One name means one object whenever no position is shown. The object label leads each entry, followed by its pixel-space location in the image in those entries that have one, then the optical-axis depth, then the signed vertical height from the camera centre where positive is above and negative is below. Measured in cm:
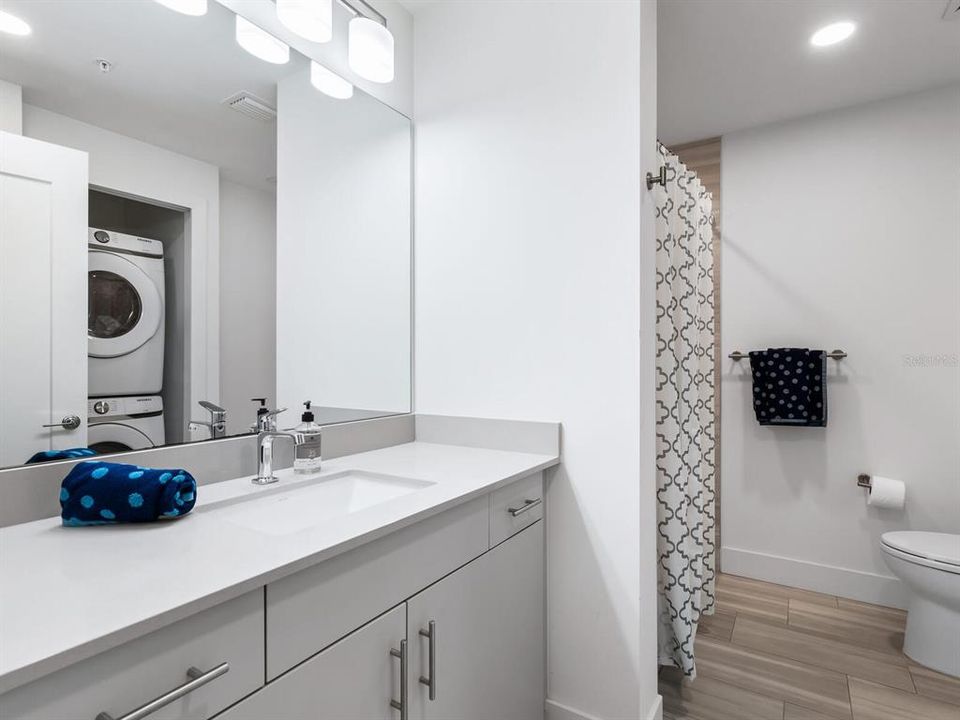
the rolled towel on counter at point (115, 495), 92 -25
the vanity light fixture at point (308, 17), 138 +93
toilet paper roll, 237 -62
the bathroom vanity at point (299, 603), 60 -37
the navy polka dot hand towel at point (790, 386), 254 -13
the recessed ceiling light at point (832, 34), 197 +128
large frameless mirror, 101 +30
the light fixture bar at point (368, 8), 159 +111
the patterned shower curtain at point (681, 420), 178 -23
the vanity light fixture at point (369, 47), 158 +98
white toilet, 191 -90
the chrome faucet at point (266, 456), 131 -25
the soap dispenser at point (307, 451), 141 -25
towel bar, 254 +3
